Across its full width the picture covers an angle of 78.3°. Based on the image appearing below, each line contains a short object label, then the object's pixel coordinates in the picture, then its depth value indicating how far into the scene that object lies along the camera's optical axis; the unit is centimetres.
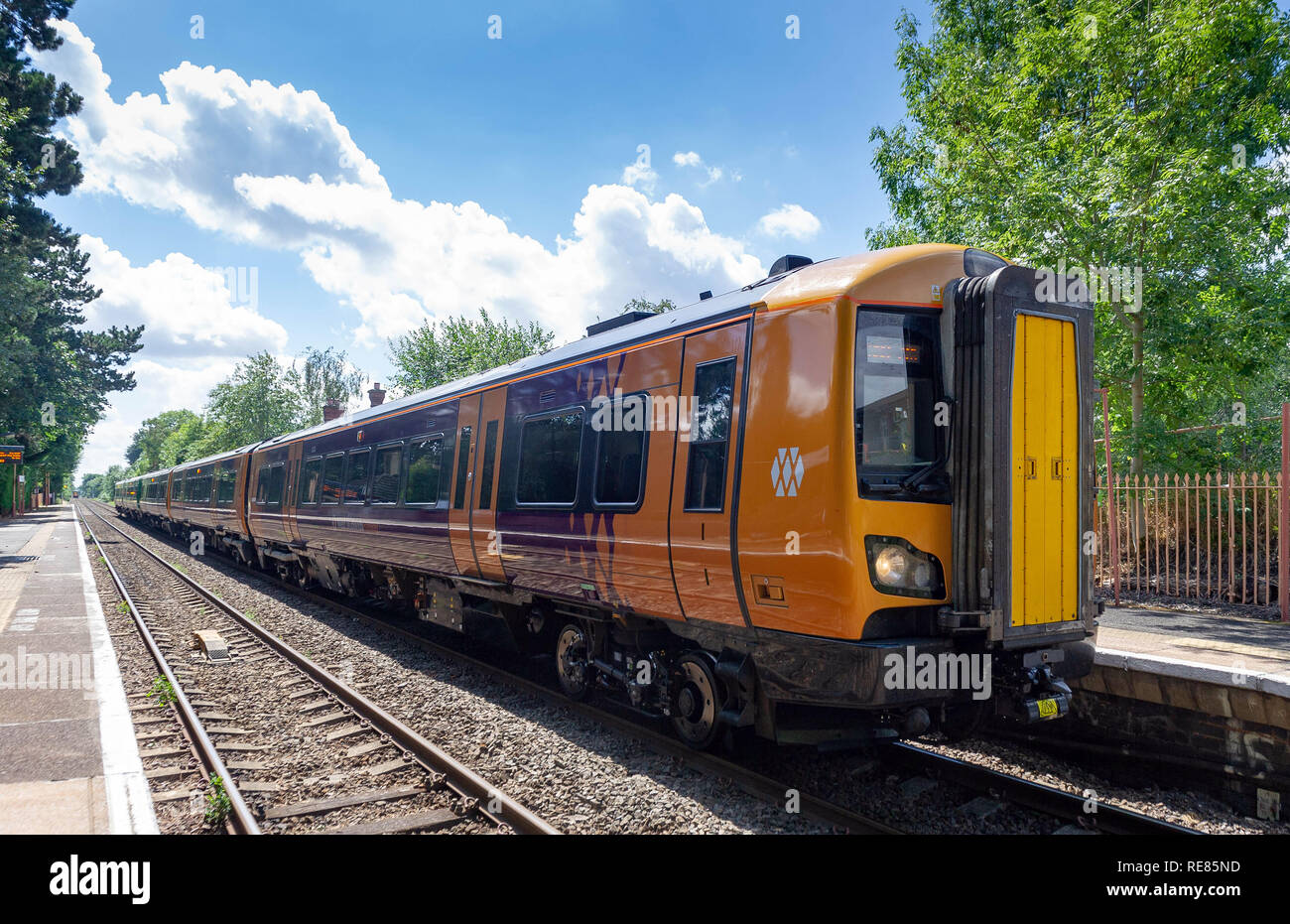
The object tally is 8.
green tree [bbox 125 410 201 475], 12050
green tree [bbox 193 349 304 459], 5988
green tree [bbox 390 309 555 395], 4172
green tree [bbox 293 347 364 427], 5928
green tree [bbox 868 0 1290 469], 1017
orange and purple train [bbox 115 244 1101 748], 457
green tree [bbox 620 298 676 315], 5006
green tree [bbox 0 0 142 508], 2048
